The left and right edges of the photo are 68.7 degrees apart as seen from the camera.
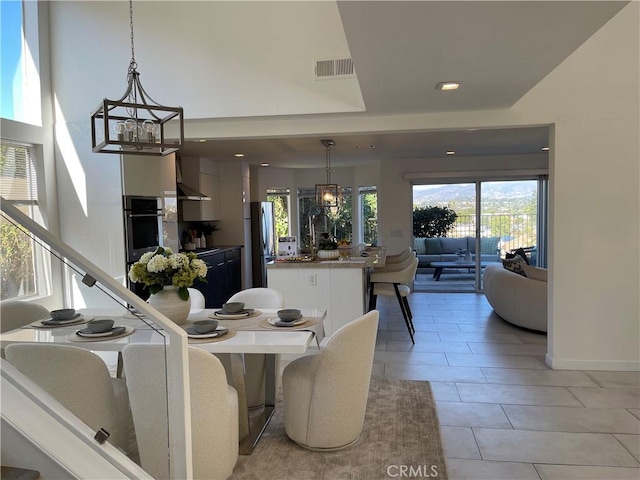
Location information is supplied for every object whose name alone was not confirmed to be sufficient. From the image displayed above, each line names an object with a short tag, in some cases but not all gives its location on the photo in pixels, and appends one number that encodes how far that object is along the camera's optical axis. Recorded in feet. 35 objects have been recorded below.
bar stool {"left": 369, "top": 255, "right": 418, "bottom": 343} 17.78
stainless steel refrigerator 30.50
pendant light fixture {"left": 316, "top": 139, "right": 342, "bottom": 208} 22.30
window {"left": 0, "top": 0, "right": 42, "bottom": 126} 15.35
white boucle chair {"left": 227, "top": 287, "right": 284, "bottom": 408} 11.71
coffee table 28.53
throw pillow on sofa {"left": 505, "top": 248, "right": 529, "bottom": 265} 25.39
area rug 8.67
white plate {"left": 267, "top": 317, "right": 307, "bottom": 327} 9.61
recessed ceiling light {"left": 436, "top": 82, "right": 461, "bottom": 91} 11.28
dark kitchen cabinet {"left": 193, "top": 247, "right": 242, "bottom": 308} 22.82
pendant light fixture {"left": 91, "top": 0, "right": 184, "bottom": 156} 8.56
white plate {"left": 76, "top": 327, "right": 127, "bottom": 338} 7.70
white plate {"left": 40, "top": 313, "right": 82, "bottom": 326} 7.28
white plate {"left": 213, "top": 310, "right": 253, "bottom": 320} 10.54
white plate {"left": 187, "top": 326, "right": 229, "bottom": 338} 8.81
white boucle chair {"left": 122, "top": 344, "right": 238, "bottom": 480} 6.16
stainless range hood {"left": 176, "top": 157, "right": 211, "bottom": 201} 23.05
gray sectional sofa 28.99
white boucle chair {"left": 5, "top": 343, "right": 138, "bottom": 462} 5.98
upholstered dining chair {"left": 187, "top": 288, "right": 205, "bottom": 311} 12.34
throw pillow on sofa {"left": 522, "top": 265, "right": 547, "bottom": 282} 18.78
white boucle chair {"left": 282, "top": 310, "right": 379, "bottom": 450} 9.02
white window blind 14.69
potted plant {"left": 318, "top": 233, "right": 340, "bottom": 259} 18.78
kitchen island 17.35
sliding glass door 27.91
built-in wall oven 16.19
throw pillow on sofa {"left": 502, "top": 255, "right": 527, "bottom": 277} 19.92
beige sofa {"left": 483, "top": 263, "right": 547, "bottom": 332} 18.10
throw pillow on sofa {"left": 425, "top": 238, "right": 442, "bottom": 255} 29.22
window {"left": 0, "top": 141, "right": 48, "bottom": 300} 5.91
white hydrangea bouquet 9.33
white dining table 6.36
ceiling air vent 14.43
